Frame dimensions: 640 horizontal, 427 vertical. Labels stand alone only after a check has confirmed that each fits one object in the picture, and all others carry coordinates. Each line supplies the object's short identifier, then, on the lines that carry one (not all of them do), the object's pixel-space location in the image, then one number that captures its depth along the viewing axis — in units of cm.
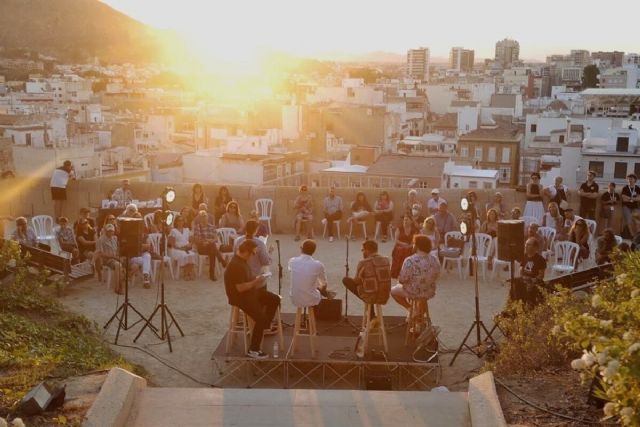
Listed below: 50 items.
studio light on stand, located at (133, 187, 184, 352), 863
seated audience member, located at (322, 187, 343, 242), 1382
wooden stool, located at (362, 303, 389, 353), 785
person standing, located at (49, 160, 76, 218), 1435
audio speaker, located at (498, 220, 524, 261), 847
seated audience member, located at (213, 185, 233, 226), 1326
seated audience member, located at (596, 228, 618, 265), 1042
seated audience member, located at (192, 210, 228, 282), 1150
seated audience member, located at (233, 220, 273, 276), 902
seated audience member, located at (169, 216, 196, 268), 1155
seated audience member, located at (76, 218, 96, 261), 1166
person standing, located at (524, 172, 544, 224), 1300
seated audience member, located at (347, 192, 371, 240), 1387
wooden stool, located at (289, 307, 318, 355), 781
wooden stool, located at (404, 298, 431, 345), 836
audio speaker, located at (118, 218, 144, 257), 902
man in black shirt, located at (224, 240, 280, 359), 771
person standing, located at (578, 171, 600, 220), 1336
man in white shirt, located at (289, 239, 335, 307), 774
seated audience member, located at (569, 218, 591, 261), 1119
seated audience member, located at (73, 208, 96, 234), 1175
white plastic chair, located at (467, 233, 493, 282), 1173
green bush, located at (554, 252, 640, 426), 396
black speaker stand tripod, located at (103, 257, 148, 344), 881
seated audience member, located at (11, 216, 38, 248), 1108
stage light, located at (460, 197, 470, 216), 946
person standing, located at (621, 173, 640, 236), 1304
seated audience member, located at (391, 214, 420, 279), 1052
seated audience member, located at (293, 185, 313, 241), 1376
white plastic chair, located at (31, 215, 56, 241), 1263
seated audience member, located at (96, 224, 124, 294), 1091
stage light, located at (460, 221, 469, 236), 916
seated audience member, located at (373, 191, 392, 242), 1366
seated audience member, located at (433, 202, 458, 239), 1230
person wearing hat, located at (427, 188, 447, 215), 1305
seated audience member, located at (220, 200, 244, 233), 1224
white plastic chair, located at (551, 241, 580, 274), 1113
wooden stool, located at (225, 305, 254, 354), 795
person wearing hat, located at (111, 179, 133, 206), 1342
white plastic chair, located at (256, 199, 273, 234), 1428
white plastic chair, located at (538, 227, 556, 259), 1191
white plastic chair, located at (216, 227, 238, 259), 1205
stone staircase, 611
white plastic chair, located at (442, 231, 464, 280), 1161
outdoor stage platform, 766
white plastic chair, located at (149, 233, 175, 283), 1145
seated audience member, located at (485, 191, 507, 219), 1262
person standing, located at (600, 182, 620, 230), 1329
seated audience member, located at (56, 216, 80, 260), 1174
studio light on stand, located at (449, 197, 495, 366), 822
